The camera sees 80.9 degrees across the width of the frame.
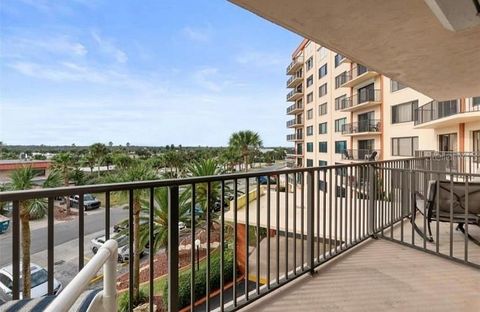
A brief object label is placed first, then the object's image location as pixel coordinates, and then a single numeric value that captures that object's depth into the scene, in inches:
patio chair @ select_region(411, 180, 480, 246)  123.5
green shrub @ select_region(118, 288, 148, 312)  255.1
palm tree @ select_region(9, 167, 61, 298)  272.5
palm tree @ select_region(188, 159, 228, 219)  346.3
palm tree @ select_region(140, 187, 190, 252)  189.9
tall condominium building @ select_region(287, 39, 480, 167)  569.3
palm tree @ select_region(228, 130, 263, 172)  1155.3
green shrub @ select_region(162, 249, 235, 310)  305.4
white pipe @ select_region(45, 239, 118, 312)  27.0
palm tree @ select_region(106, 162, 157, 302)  341.5
